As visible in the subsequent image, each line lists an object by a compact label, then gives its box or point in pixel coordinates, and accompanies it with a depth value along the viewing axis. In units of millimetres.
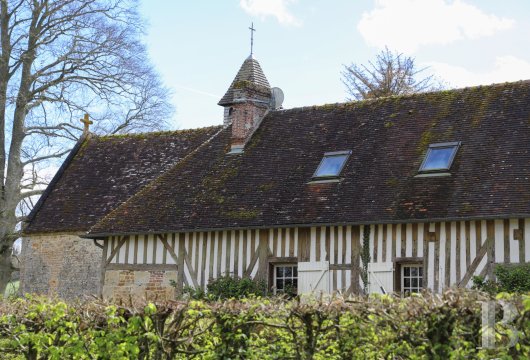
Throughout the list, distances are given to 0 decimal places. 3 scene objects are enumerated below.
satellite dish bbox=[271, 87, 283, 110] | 19750
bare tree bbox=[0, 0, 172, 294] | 24266
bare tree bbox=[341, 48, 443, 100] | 28953
